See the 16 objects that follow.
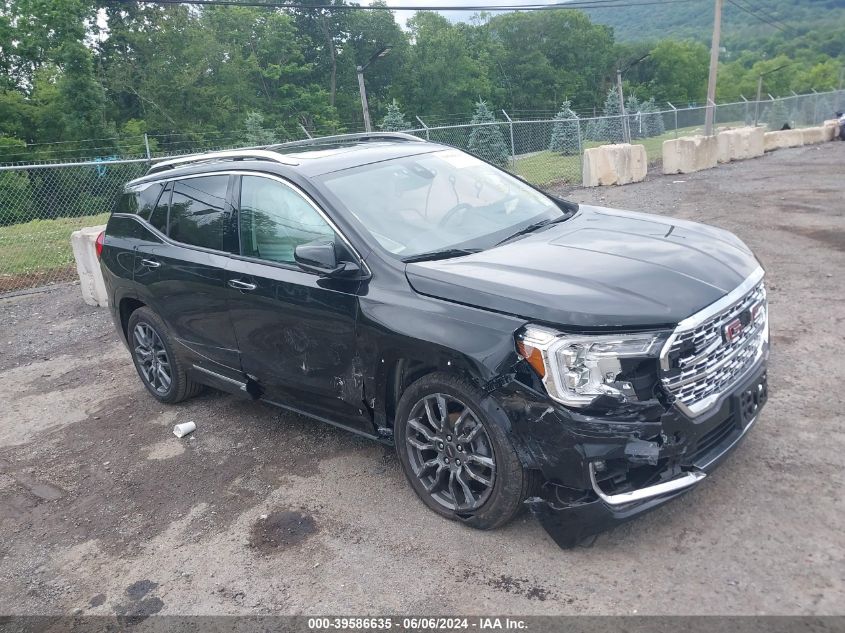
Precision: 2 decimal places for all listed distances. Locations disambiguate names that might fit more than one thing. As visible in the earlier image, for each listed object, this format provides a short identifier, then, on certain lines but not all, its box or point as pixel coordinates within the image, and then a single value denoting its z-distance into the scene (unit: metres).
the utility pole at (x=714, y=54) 27.86
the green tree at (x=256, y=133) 35.58
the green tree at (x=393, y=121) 33.72
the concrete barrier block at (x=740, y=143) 20.80
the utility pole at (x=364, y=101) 20.14
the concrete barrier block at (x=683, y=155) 18.48
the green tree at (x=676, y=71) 82.38
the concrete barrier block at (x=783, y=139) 24.98
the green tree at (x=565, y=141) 22.31
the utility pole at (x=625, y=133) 20.97
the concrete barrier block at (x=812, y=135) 27.11
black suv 3.17
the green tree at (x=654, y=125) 30.38
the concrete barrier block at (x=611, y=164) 16.64
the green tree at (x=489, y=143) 26.27
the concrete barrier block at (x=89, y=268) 9.37
